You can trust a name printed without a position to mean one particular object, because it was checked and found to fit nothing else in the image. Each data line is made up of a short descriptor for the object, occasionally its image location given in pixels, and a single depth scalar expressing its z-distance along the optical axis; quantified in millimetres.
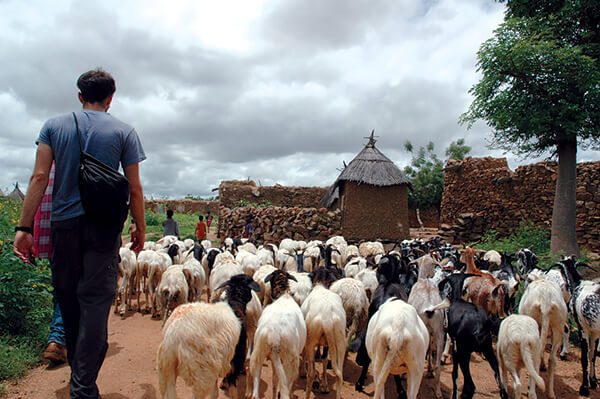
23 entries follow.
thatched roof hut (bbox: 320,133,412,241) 14109
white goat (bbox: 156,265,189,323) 5861
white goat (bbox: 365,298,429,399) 3234
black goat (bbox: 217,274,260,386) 3545
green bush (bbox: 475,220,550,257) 12188
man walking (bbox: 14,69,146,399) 2518
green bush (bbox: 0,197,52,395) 4293
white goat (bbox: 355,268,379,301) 6098
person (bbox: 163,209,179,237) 11180
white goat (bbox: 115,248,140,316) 7245
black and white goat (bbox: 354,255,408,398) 4348
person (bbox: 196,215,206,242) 13291
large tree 9383
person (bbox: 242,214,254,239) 14112
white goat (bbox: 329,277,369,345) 4949
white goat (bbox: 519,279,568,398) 4418
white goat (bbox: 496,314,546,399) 3582
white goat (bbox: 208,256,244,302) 6033
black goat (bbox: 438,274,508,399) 3781
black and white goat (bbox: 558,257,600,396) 4508
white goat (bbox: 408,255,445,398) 4227
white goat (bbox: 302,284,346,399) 3867
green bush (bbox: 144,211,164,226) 23219
